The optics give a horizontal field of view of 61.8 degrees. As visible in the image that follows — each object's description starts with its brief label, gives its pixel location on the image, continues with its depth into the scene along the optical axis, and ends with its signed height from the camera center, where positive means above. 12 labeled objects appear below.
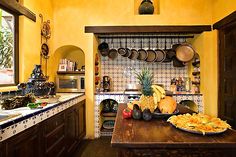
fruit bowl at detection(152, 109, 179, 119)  1.90 -0.34
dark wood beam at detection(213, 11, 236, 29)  3.14 +1.01
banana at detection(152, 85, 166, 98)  2.03 -0.10
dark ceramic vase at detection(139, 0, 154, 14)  4.11 +1.51
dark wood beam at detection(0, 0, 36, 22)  2.56 +1.02
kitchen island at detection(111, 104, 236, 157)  1.20 -0.39
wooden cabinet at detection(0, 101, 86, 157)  1.56 -0.60
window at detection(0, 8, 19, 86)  2.72 +0.48
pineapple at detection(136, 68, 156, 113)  1.89 -0.13
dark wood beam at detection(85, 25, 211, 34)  3.97 +1.04
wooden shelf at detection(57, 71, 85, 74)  4.19 +0.18
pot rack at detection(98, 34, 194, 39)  4.50 +1.03
